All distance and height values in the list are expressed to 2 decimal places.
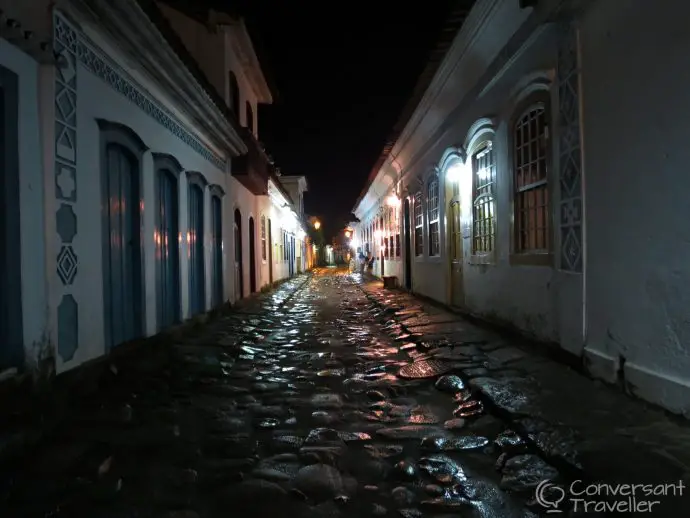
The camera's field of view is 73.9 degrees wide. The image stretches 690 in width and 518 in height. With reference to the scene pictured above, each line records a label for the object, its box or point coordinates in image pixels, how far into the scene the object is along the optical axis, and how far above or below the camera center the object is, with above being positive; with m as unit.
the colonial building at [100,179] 3.52 +0.89
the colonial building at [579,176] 3.29 +0.75
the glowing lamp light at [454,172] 8.92 +1.63
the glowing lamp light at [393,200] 16.04 +1.98
